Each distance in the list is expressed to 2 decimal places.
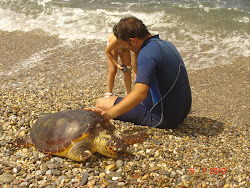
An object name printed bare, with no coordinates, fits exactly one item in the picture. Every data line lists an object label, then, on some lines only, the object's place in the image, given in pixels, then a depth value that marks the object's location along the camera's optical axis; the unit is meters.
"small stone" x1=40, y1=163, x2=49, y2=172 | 2.87
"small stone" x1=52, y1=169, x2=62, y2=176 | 2.80
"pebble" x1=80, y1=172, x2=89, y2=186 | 2.69
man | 3.03
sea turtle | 2.96
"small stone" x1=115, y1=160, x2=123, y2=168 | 2.96
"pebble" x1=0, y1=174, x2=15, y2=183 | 2.64
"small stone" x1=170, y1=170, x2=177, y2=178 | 2.80
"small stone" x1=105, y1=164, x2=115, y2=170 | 2.91
